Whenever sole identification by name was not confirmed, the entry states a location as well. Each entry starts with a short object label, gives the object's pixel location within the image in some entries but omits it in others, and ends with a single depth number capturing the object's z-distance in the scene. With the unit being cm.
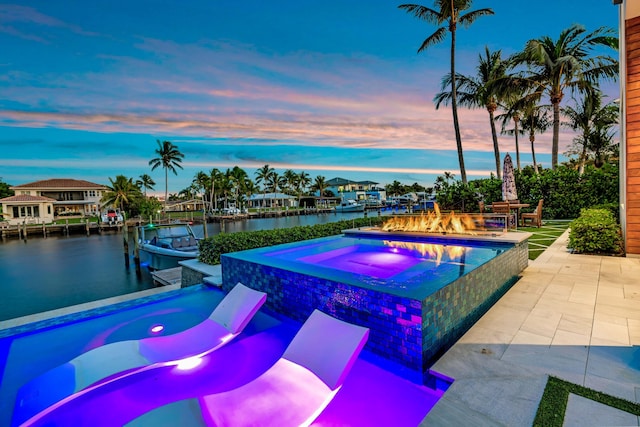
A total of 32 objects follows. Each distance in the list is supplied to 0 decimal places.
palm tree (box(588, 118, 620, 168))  2344
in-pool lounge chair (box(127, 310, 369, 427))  192
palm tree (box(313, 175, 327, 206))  7512
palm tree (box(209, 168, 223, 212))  5228
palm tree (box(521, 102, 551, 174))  2363
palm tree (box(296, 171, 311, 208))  6862
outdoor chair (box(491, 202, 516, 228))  1057
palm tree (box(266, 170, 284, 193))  6412
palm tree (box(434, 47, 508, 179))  1816
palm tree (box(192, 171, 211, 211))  5314
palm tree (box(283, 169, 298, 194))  6669
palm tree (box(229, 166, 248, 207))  5359
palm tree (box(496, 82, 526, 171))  1505
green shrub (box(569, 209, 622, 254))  648
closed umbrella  1168
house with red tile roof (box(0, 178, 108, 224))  3484
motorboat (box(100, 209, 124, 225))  3425
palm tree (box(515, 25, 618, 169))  1322
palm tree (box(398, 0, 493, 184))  1491
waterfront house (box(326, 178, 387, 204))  7156
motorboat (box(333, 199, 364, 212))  5553
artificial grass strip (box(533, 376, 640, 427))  180
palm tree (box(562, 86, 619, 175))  2088
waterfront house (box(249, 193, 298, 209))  6572
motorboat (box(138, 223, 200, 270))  1067
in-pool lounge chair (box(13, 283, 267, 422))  226
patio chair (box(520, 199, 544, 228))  1109
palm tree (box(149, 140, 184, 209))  4016
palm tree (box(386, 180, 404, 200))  7706
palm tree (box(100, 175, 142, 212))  3588
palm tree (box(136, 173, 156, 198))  6097
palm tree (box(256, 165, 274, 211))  6362
